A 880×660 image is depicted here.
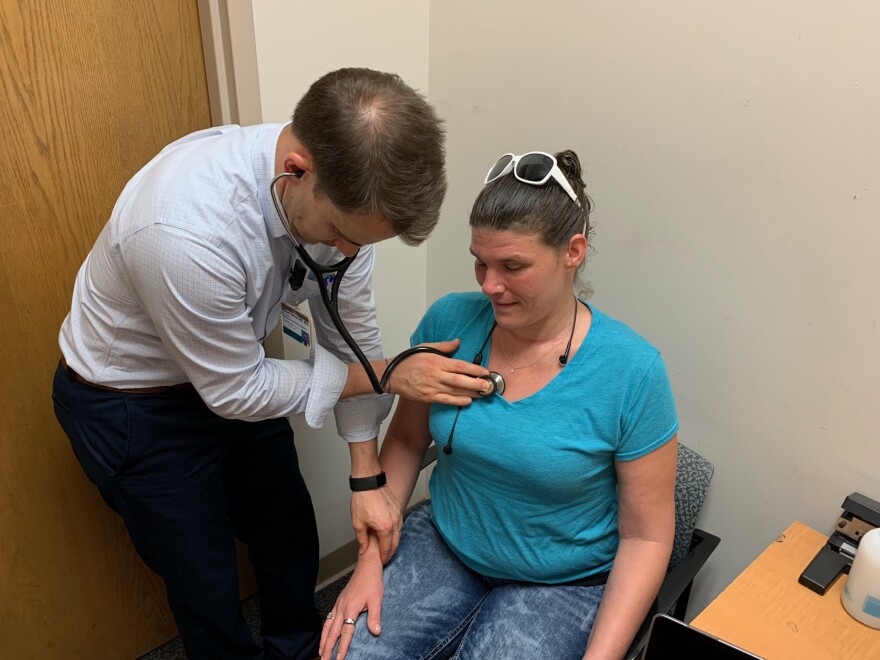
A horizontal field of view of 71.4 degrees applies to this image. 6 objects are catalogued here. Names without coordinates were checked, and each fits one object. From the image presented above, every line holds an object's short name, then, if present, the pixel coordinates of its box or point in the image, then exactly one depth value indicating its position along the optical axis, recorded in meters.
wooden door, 1.27
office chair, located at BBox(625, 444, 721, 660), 1.25
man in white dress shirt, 0.94
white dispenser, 1.02
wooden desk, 1.00
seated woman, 1.10
